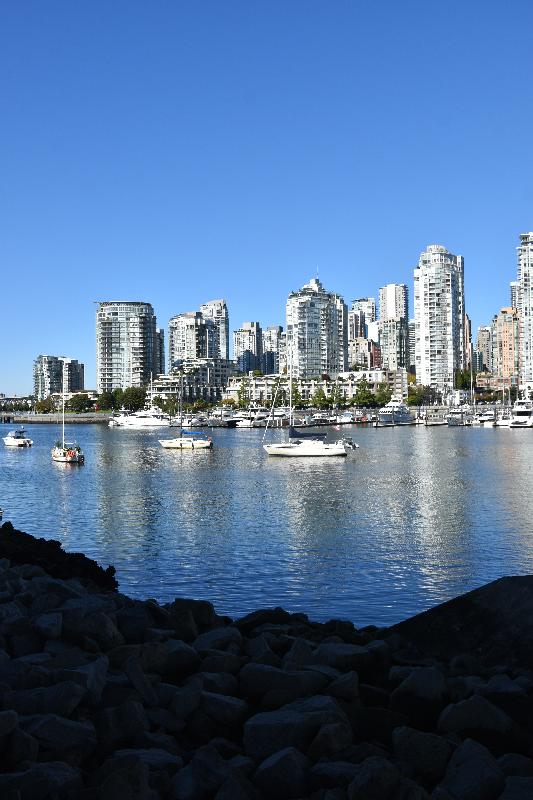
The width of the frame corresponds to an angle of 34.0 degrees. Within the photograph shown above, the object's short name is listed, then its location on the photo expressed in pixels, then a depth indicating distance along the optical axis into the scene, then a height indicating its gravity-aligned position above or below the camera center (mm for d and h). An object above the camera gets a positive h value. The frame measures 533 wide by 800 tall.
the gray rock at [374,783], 4961 -2169
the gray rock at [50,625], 8367 -2086
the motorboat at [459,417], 154675 -2766
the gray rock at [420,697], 7047 -2396
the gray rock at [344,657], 7949 -2322
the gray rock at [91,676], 6641 -2081
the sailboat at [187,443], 88062 -3677
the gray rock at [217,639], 8398 -2275
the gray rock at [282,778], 5344 -2288
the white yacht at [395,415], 163375 -2350
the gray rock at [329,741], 5781 -2253
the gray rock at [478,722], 6449 -2377
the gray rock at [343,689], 7076 -2311
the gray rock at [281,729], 5945 -2229
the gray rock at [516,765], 5555 -2337
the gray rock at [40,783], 5121 -2213
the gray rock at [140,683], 6871 -2194
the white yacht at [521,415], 140875 -2397
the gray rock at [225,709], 6629 -2309
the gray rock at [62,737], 5746 -2182
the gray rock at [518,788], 5051 -2283
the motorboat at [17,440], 102006 -3526
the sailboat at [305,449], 72438 -3649
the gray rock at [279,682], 7047 -2255
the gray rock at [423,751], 5723 -2331
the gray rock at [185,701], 6629 -2248
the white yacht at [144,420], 165750 -2280
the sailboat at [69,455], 67938 -3585
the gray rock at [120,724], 6039 -2233
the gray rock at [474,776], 5219 -2287
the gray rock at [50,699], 6316 -2120
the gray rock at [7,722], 5617 -2010
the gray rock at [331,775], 5320 -2275
